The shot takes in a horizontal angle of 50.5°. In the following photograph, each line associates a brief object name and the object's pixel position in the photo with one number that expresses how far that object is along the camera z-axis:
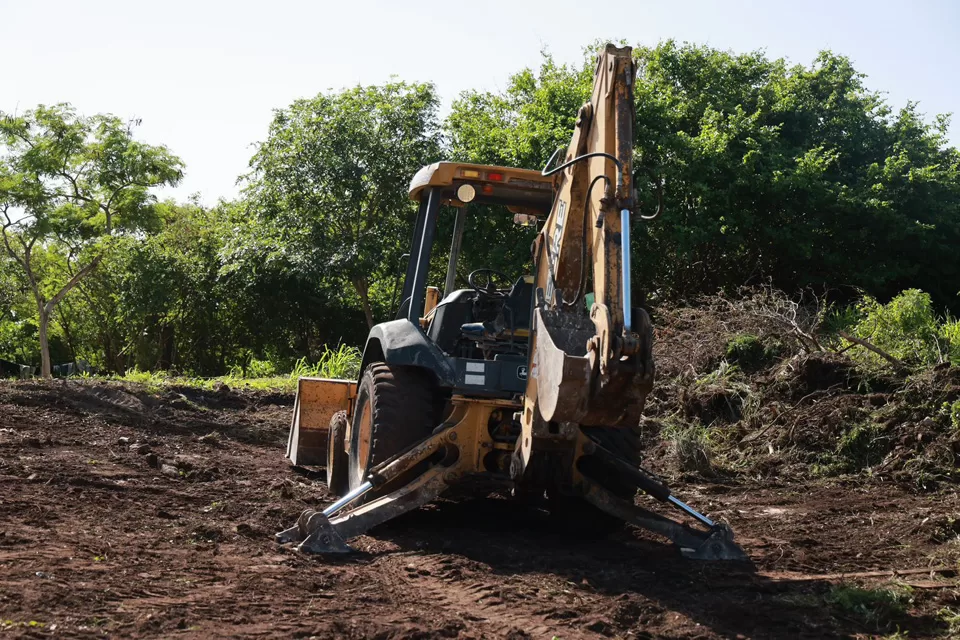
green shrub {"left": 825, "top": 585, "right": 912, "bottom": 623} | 4.78
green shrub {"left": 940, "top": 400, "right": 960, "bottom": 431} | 8.99
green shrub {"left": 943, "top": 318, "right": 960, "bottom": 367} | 10.14
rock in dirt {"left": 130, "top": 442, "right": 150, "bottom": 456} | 9.76
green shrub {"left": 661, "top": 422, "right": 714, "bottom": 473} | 9.91
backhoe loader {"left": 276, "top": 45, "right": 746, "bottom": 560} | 5.18
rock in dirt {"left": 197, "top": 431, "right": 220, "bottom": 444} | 11.08
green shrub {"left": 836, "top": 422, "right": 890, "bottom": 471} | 9.40
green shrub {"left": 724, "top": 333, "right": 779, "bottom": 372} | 11.79
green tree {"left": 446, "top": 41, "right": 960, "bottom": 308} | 16.41
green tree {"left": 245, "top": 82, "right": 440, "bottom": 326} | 21.70
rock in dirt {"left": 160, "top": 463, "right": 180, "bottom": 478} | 8.71
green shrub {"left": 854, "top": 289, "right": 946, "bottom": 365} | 10.41
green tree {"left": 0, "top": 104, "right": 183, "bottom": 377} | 22.08
